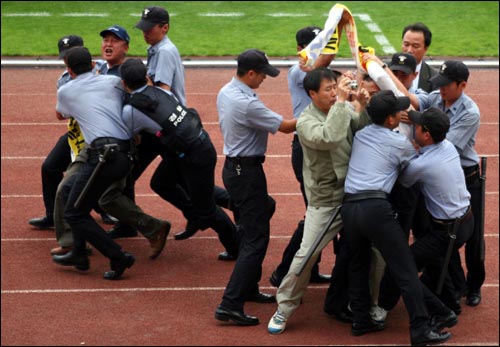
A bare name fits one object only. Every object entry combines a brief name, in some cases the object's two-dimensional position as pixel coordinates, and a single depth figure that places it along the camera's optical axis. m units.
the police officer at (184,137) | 16.70
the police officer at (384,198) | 14.16
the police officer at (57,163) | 18.81
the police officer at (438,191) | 14.44
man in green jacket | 14.19
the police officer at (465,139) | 15.45
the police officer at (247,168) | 15.19
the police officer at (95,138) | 16.80
